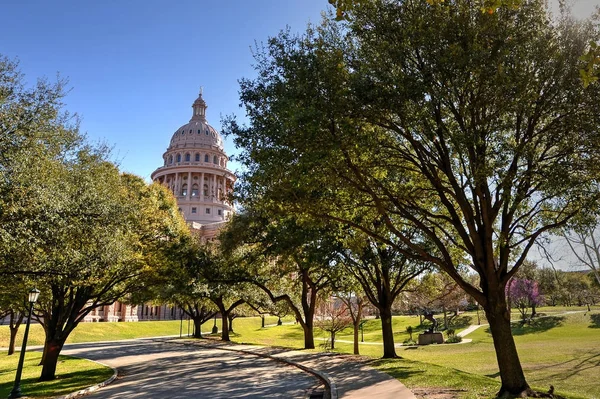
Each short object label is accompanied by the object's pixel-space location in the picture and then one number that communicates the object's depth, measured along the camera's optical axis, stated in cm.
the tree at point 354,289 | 2731
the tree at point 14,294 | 1605
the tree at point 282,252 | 2181
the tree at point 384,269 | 2215
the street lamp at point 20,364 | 1398
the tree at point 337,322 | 4153
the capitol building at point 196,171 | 11438
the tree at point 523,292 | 5237
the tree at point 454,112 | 1101
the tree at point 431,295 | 2711
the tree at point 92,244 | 1459
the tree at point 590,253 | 2188
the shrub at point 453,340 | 3800
